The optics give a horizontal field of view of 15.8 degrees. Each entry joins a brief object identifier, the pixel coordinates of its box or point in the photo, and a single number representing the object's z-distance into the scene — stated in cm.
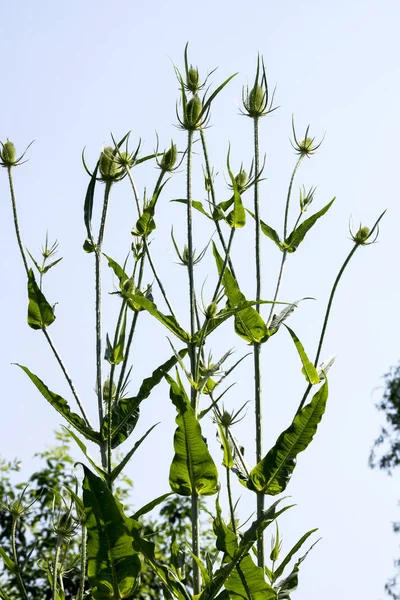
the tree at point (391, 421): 1990
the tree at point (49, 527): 734
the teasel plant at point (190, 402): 227
